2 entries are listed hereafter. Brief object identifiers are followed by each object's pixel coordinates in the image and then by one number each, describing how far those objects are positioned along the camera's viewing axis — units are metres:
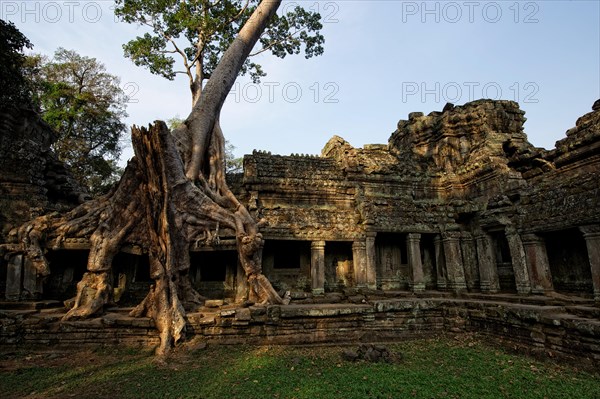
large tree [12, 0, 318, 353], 7.05
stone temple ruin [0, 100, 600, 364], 7.05
